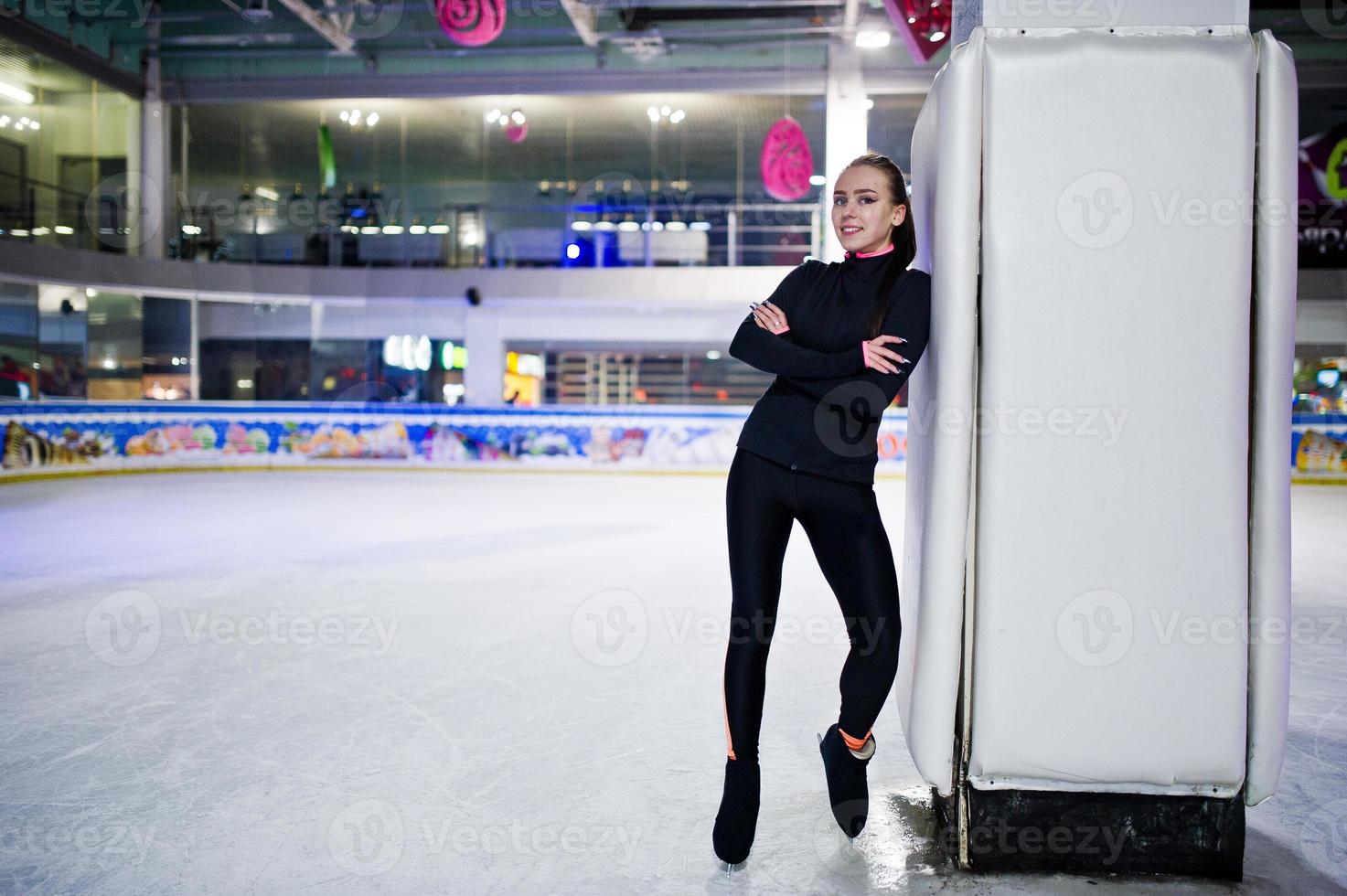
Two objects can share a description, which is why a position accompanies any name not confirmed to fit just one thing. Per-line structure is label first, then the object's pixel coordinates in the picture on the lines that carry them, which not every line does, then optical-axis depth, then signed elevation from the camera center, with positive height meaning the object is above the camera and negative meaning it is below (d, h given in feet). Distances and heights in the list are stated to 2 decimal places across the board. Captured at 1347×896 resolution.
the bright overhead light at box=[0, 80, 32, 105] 38.75 +13.58
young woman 5.47 -0.25
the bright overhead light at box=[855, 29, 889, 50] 36.22 +15.26
